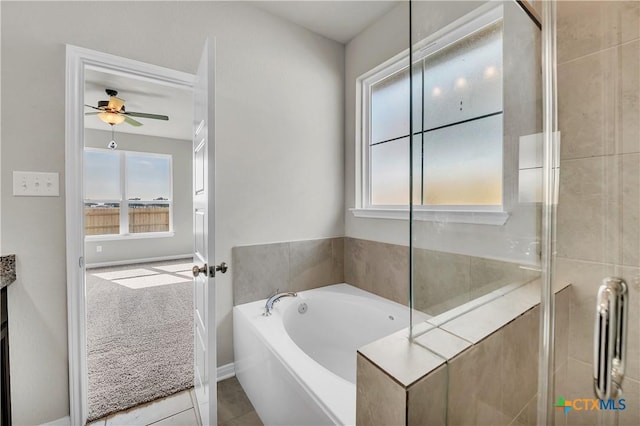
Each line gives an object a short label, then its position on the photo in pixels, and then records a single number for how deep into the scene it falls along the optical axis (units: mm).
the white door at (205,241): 1217
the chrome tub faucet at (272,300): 1730
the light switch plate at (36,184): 1290
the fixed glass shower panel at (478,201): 803
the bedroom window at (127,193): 4977
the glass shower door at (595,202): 1000
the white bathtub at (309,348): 1029
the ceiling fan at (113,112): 3100
